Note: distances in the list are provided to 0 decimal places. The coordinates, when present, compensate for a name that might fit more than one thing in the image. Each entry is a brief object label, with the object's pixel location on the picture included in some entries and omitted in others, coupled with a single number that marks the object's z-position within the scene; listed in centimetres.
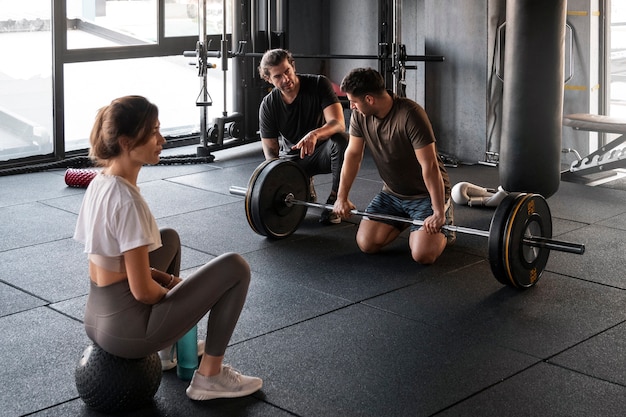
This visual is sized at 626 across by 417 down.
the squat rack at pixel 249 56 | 571
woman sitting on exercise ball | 214
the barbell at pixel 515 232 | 322
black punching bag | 404
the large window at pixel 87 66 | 572
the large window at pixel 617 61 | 571
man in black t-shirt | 443
